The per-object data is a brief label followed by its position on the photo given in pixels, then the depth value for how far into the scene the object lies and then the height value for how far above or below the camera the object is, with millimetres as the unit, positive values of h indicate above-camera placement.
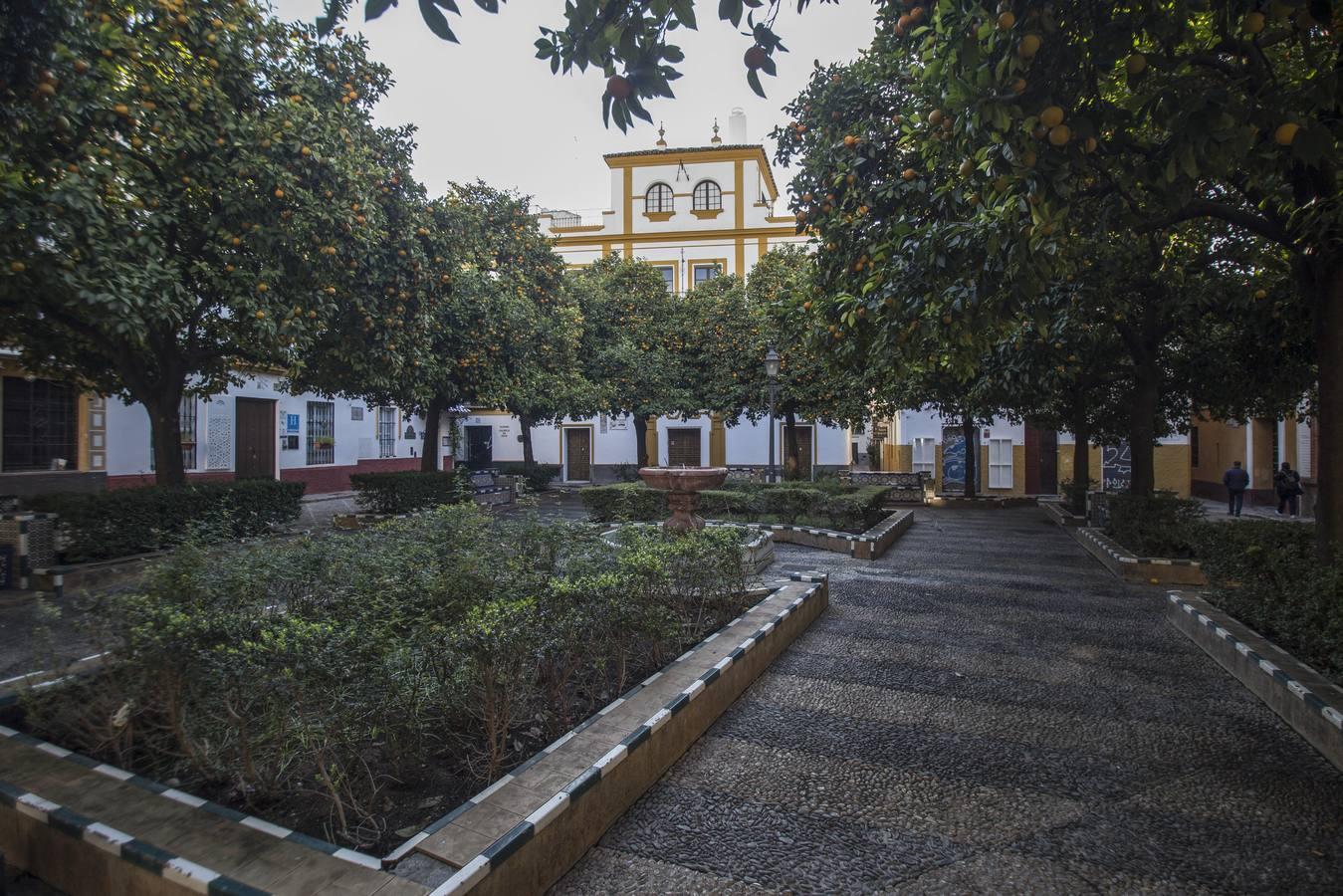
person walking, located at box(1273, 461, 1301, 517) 16188 -1044
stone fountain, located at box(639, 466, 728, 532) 9633 -576
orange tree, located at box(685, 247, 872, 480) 18453 +2336
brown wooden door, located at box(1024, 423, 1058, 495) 24141 -662
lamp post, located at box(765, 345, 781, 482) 14812 +1613
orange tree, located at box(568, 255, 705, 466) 21656 +3209
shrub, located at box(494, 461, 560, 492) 22438 -1006
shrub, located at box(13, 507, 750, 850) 2832 -1071
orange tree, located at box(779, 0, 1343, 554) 3332 +1829
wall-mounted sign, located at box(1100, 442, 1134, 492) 23094 -778
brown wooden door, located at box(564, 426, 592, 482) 31641 -544
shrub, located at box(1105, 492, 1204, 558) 9164 -1116
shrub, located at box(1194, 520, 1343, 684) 4539 -1111
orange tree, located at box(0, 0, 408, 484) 6379 +2715
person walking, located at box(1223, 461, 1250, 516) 16672 -991
